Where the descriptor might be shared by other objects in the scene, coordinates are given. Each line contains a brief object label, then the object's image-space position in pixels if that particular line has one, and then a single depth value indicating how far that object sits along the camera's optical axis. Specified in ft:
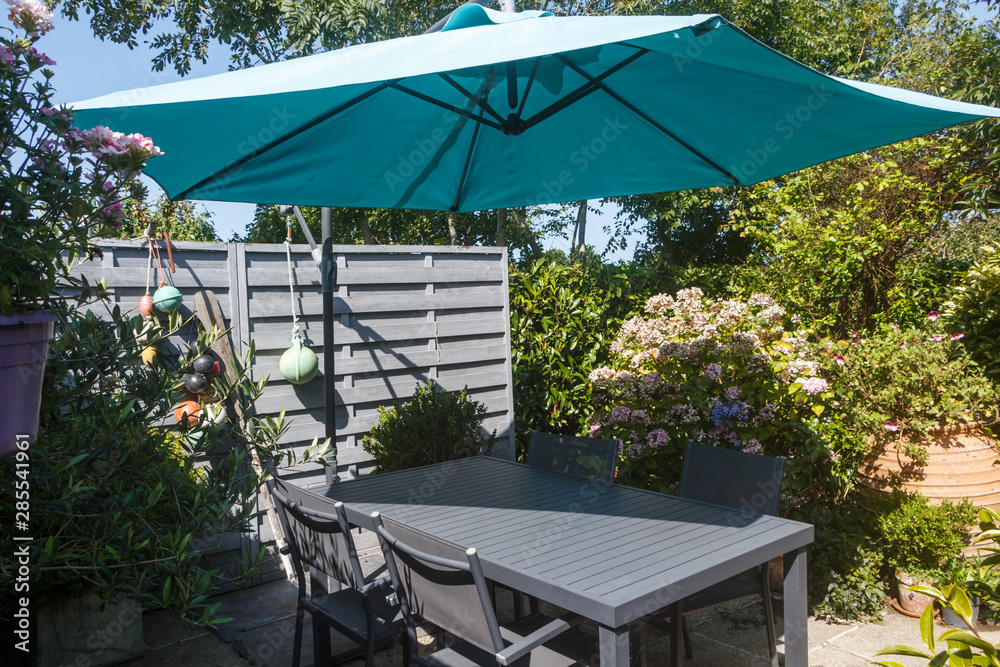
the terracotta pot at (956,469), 11.18
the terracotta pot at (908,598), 10.84
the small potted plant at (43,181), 3.94
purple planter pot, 3.52
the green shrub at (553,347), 18.07
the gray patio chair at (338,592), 7.52
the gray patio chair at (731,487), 8.57
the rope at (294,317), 13.50
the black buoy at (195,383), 11.92
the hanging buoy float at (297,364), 13.30
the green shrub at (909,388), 11.38
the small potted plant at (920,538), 10.51
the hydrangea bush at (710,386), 12.22
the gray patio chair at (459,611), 6.16
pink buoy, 11.62
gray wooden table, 6.06
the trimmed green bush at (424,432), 13.87
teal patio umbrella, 5.28
